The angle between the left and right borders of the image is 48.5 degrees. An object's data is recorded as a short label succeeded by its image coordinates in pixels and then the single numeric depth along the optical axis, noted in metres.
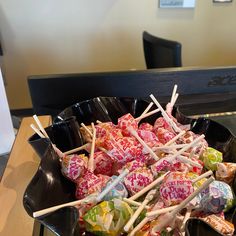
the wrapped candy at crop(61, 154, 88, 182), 0.50
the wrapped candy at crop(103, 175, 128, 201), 0.44
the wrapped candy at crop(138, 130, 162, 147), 0.56
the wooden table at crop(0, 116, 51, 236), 0.53
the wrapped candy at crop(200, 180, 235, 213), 0.42
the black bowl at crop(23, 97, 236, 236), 0.39
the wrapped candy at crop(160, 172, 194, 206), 0.42
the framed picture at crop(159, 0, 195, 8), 2.04
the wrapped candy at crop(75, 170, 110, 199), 0.47
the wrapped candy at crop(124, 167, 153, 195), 0.47
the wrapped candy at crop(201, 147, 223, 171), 0.53
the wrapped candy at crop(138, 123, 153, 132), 0.63
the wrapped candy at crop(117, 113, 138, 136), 0.61
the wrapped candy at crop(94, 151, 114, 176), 0.55
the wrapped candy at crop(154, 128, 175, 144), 0.58
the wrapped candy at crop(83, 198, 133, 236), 0.40
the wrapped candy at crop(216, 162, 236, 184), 0.50
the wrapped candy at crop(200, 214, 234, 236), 0.40
